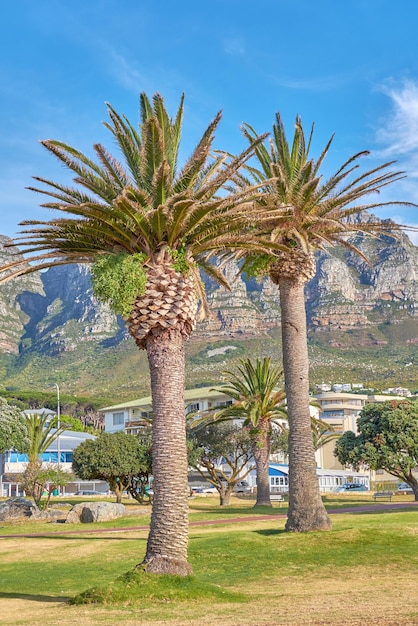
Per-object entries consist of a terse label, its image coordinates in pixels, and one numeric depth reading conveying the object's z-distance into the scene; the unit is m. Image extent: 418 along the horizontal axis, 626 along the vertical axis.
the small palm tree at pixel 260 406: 48.34
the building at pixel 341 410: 110.25
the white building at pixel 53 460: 81.69
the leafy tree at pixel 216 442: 57.22
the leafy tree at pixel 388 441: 48.81
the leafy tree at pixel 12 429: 48.16
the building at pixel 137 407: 100.81
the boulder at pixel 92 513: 37.53
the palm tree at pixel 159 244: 15.53
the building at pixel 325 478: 84.75
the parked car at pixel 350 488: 83.60
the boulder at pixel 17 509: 41.16
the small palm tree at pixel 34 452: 45.95
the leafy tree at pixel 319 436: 50.19
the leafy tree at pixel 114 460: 49.25
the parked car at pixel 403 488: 74.62
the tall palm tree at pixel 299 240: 23.73
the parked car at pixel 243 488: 83.80
